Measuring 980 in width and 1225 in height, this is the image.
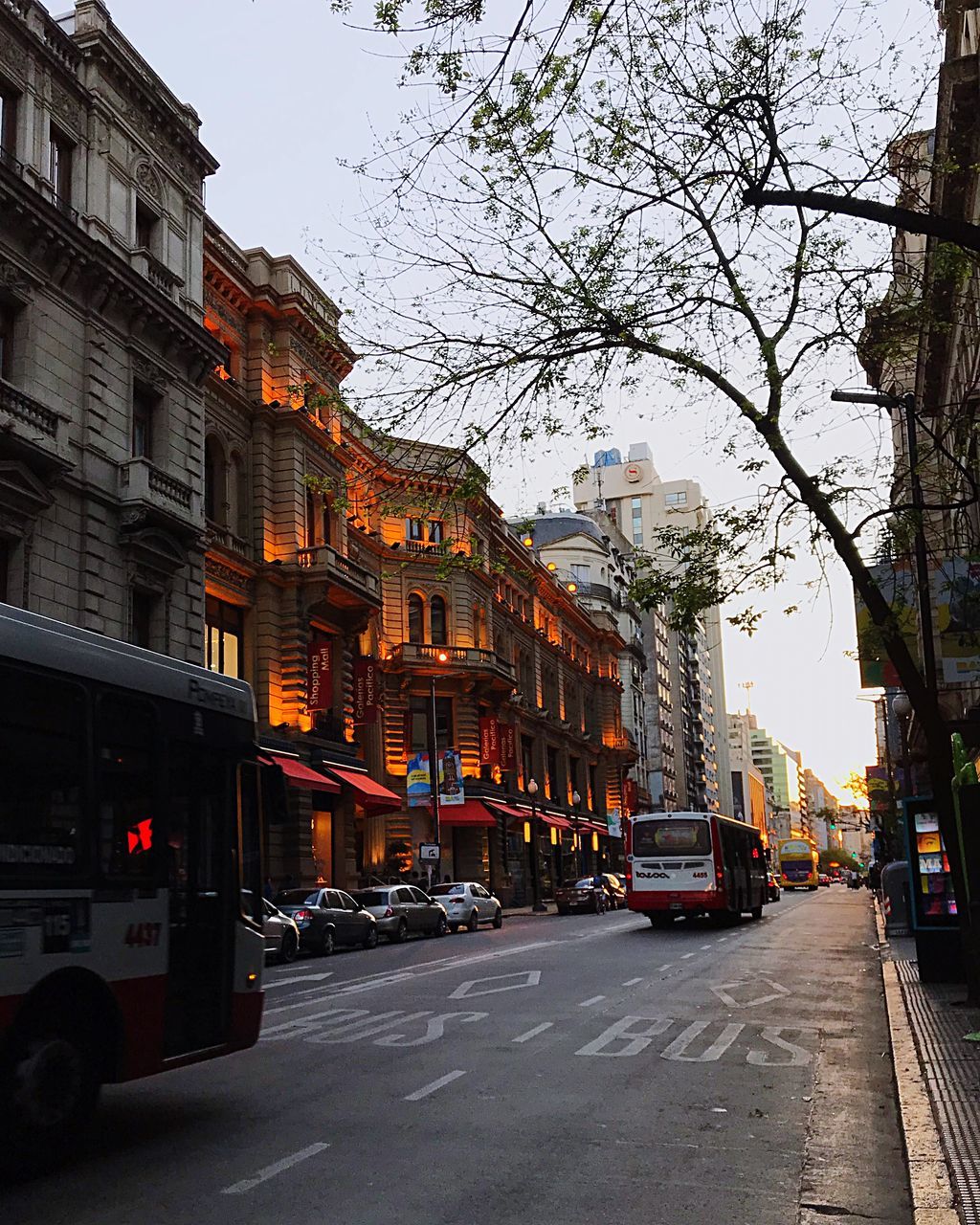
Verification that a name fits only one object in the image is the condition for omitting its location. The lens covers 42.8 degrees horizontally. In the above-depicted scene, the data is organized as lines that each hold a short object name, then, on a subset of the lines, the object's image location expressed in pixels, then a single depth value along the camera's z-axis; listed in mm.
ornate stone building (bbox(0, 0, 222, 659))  25641
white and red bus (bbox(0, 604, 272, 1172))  7039
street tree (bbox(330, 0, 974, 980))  10328
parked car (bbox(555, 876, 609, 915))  49594
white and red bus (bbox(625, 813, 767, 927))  32750
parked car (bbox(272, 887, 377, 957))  26531
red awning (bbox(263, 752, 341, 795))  36009
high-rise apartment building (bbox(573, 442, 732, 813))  123319
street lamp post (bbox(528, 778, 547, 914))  53172
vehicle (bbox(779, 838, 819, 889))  93875
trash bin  28172
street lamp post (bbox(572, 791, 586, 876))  73300
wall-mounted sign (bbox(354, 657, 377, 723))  44938
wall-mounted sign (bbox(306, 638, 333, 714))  40281
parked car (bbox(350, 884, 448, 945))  30859
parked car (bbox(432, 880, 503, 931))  36844
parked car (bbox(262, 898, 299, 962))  23766
